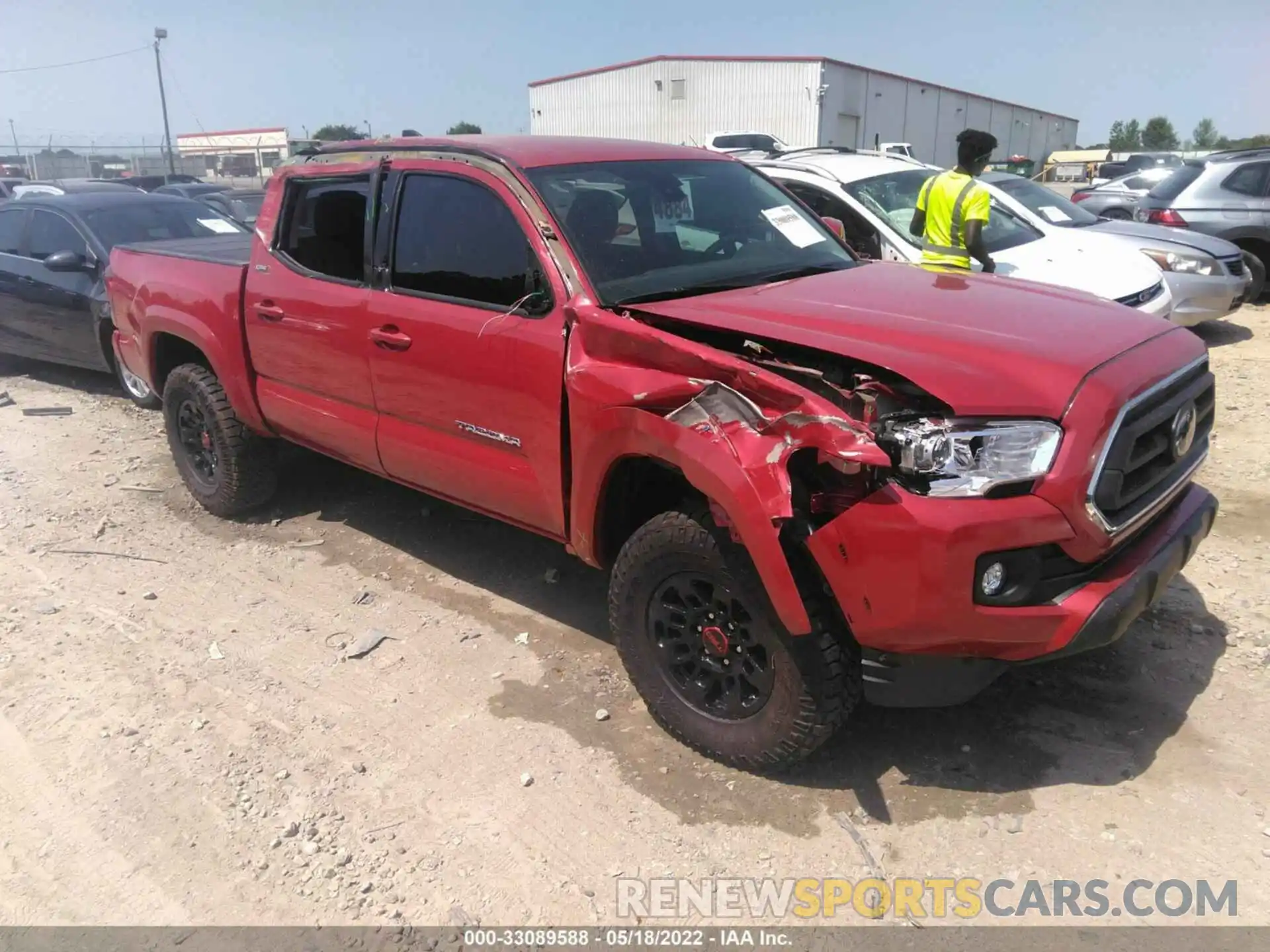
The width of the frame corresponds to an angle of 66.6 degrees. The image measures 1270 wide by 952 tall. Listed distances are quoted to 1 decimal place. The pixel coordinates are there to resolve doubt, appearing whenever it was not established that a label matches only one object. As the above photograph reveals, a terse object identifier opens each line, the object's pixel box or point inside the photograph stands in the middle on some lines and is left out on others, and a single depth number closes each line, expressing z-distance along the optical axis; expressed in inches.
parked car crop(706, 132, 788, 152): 1012.5
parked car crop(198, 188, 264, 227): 562.9
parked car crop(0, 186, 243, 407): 303.4
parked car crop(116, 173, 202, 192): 1008.6
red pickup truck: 101.0
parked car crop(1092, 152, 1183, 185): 1107.9
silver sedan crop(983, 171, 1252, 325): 313.3
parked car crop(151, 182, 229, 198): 818.8
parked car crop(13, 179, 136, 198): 780.8
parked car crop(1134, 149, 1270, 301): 388.5
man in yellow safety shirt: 221.5
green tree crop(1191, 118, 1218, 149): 3954.2
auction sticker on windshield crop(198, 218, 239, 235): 338.3
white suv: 258.2
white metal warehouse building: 1523.1
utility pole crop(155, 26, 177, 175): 1304.1
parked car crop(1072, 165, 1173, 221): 530.6
